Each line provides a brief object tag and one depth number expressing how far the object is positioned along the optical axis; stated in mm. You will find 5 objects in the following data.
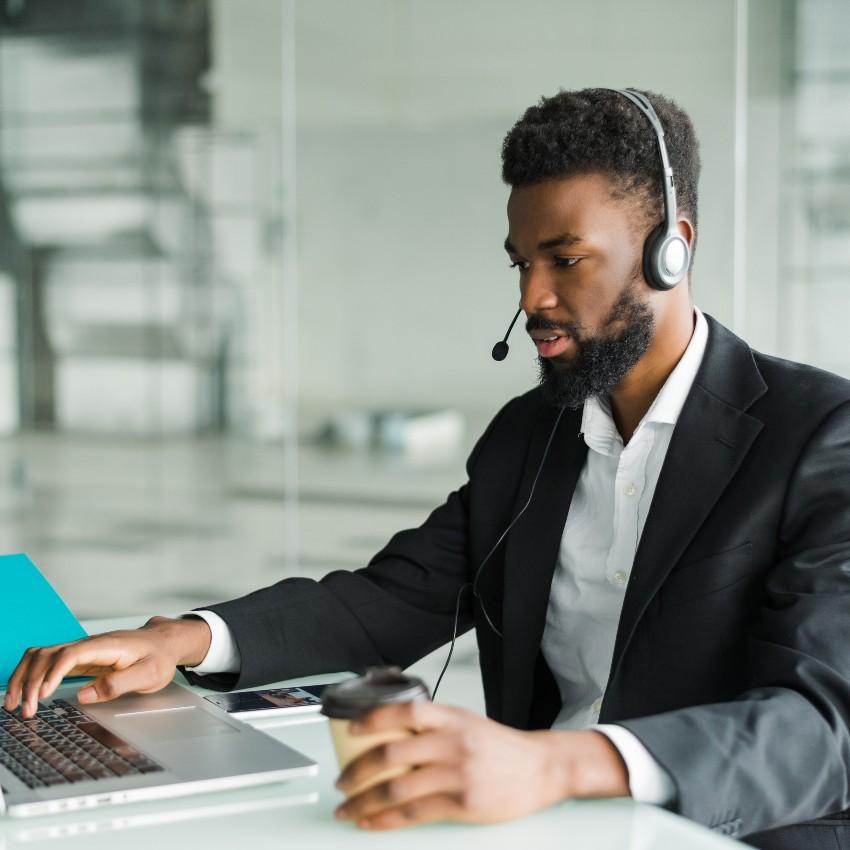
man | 2078
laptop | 1910
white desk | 1846
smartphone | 2153
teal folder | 2282
